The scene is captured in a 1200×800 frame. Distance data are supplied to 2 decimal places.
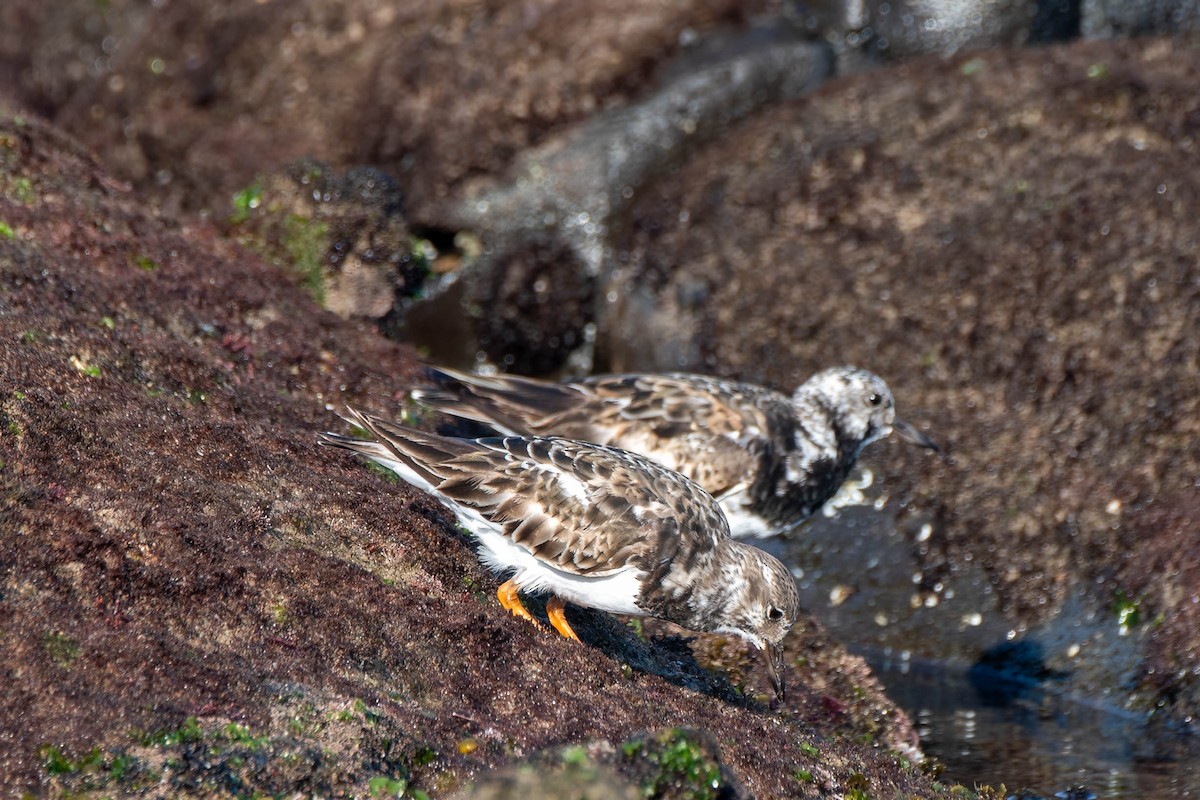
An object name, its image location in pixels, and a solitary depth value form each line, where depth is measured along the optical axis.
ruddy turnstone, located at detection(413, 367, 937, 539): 20.53
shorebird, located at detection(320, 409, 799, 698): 16.55
